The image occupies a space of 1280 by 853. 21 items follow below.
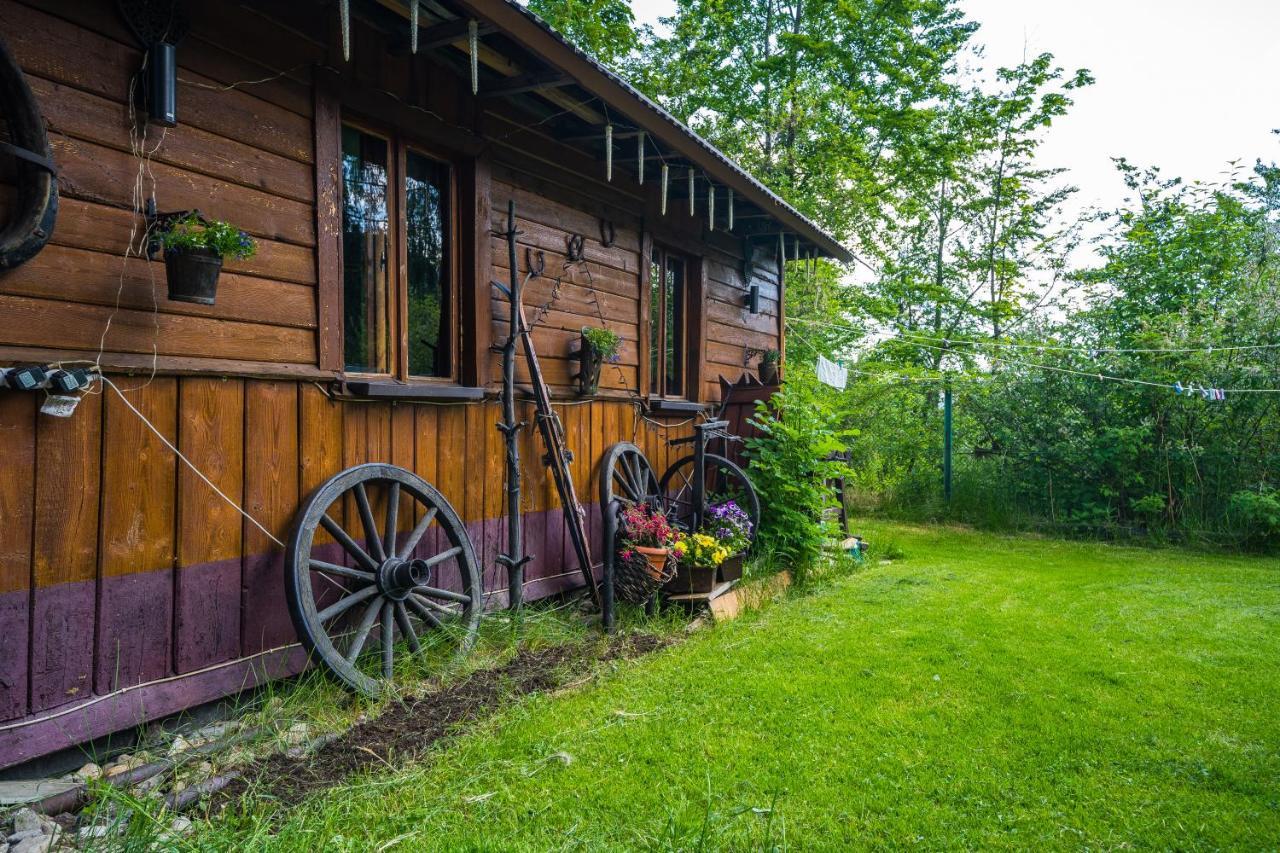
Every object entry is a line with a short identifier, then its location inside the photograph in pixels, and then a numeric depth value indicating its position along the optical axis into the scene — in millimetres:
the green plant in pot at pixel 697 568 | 4340
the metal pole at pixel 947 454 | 9180
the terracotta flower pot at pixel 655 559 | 4145
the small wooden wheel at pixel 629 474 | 4965
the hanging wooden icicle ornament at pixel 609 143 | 3883
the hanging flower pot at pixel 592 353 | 4523
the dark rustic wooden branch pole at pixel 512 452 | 3818
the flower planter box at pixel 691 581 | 4348
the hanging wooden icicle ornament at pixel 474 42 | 2979
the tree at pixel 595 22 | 10344
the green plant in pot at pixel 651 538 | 4152
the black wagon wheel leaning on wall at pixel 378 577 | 2777
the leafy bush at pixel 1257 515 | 6922
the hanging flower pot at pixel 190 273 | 2391
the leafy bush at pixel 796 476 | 5414
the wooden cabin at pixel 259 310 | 2240
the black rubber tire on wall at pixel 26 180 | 2059
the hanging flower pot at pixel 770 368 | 7082
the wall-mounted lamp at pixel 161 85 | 2395
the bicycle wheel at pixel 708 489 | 5188
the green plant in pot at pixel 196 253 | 2381
